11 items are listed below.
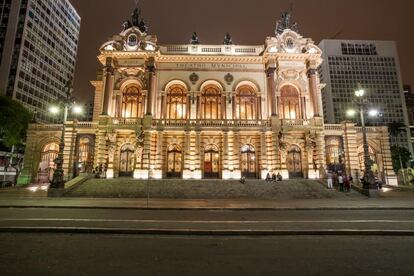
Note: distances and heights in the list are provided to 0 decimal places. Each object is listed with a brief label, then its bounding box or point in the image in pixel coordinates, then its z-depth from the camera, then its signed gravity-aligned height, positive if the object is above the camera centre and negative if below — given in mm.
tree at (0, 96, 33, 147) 32906 +6361
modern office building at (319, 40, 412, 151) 91312 +33319
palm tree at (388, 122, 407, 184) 52781 +8700
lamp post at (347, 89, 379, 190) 20844 +449
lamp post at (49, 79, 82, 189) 20781 +866
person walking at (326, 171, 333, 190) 23462 -1182
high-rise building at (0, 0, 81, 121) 59438 +31330
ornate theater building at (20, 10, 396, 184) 30375 +5732
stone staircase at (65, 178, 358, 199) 21562 -1863
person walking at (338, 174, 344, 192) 22531 -1218
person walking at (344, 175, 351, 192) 22508 -1396
